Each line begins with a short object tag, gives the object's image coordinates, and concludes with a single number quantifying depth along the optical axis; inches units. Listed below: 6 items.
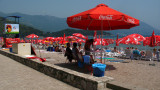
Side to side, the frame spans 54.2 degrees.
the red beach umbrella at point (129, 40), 413.4
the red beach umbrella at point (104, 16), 206.3
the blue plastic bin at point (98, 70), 172.0
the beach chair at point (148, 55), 426.0
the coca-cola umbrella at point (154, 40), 453.2
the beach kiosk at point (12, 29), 1263.5
